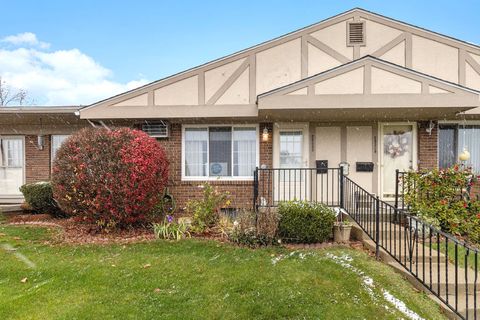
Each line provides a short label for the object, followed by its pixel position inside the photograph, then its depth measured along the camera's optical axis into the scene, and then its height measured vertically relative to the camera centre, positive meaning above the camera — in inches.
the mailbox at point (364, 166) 327.9 -10.6
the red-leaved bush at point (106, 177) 251.1 -16.7
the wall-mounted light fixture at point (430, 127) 319.6 +29.5
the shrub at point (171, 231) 254.4 -61.3
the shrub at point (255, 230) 234.5 -56.3
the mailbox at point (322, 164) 331.6 -8.4
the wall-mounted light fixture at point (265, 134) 331.0 +23.7
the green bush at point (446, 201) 250.4 -37.7
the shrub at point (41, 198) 350.6 -46.0
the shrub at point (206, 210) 270.4 -47.5
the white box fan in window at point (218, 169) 341.4 -13.7
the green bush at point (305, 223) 240.8 -52.0
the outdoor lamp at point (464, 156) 313.1 -0.4
